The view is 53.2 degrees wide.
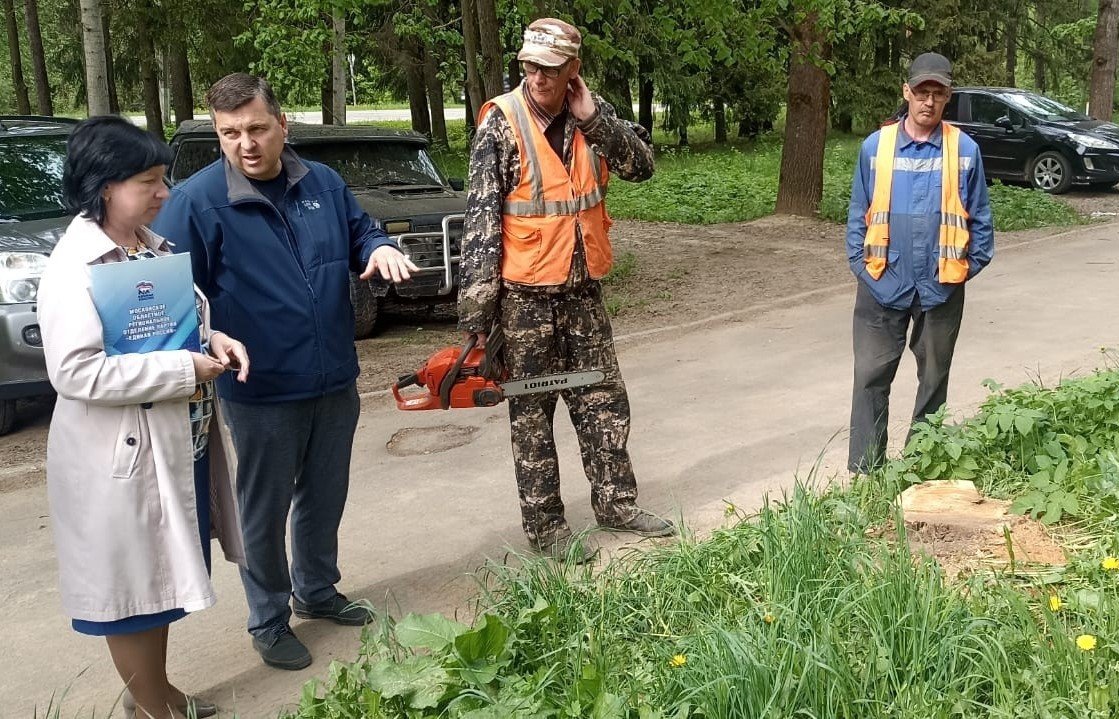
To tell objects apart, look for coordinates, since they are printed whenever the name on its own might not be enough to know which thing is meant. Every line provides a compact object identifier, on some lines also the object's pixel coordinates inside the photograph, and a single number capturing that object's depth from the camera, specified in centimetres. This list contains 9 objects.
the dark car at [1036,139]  1777
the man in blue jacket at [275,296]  388
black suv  977
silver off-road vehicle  692
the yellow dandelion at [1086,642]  309
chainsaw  471
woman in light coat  316
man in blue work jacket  512
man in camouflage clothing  466
